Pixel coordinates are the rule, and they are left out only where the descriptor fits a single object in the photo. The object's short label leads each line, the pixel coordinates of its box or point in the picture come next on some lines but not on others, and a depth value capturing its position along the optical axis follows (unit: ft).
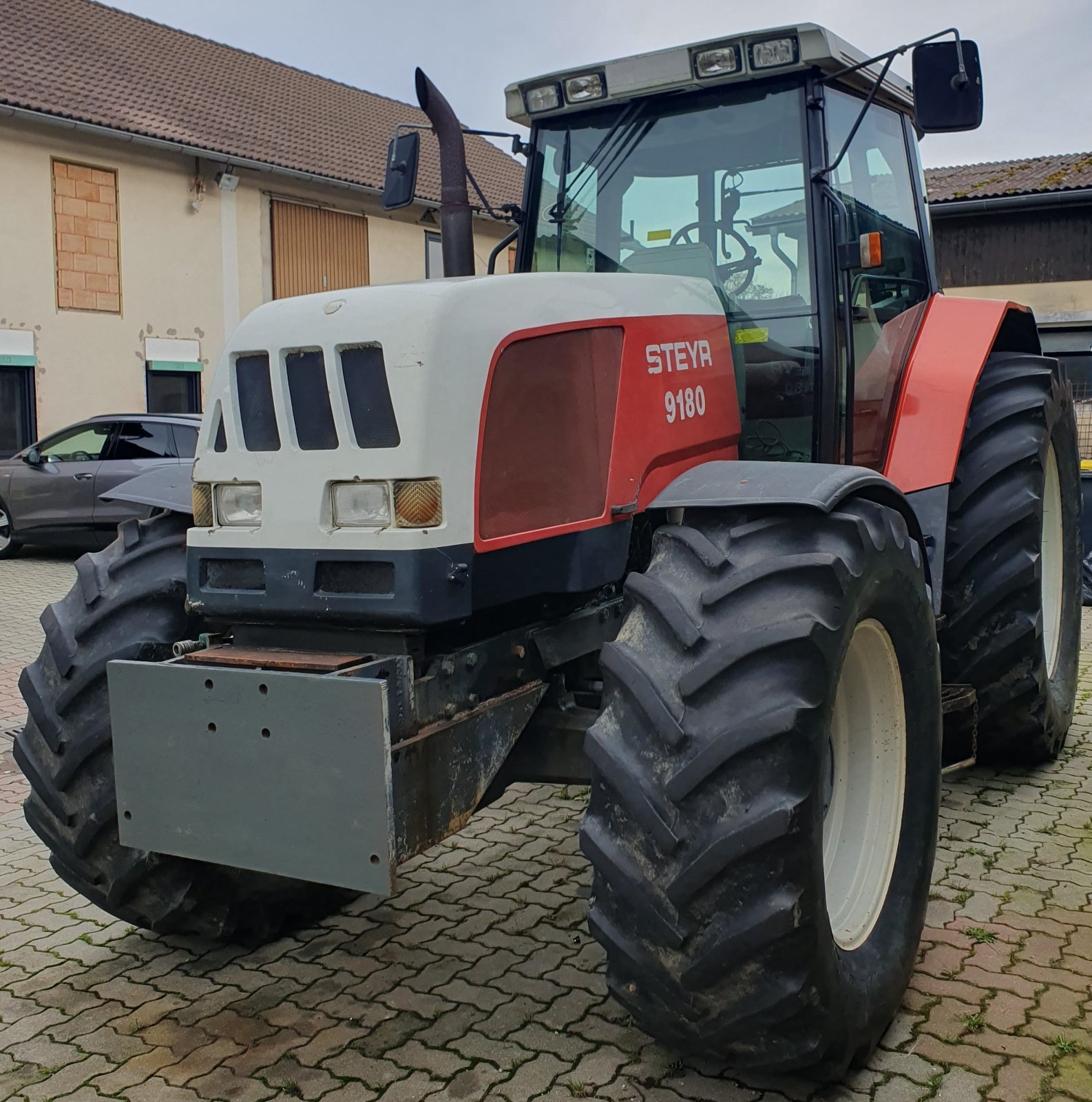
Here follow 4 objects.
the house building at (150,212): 53.83
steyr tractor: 7.82
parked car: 40.83
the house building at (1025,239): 62.75
